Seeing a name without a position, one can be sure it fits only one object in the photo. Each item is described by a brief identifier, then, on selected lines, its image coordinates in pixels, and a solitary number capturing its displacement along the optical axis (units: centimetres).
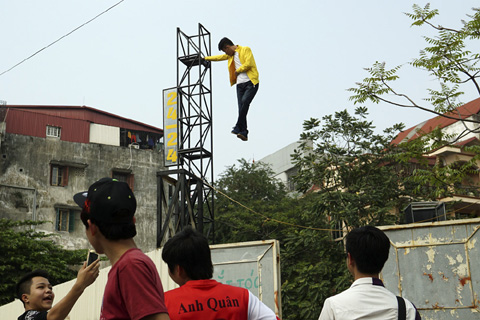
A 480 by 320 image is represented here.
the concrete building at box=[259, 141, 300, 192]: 3762
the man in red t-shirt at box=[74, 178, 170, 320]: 200
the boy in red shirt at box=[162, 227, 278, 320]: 265
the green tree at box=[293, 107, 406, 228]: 1703
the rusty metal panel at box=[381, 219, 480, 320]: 776
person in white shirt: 268
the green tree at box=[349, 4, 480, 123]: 873
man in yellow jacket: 834
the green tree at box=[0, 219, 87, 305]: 2033
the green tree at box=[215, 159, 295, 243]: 2516
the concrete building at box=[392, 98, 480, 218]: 2472
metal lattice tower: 1133
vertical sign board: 1443
